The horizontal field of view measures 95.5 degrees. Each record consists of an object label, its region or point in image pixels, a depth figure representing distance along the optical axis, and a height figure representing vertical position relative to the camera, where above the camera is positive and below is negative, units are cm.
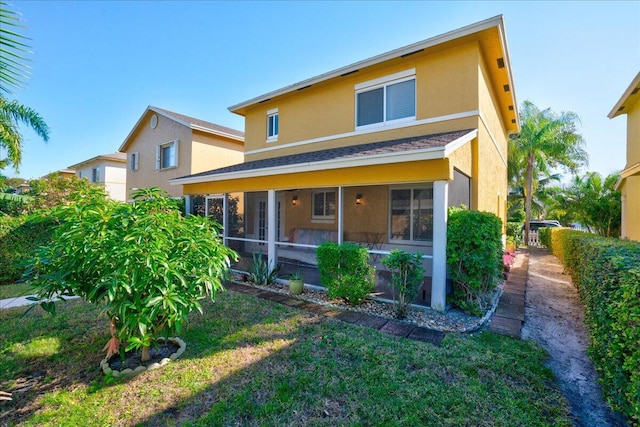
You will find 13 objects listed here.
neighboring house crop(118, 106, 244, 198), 1638 +412
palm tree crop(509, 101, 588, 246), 1939 +529
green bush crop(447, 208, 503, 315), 612 -76
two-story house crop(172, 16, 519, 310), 708 +215
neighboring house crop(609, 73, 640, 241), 1180 +310
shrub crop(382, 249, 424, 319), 607 -118
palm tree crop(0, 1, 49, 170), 206 +120
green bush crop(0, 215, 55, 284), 952 -103
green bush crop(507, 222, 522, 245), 2073 -67
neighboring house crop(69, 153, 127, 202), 2423 +356
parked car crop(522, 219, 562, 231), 2666 -24
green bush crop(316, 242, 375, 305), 665 -129
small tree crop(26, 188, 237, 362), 343 -62
